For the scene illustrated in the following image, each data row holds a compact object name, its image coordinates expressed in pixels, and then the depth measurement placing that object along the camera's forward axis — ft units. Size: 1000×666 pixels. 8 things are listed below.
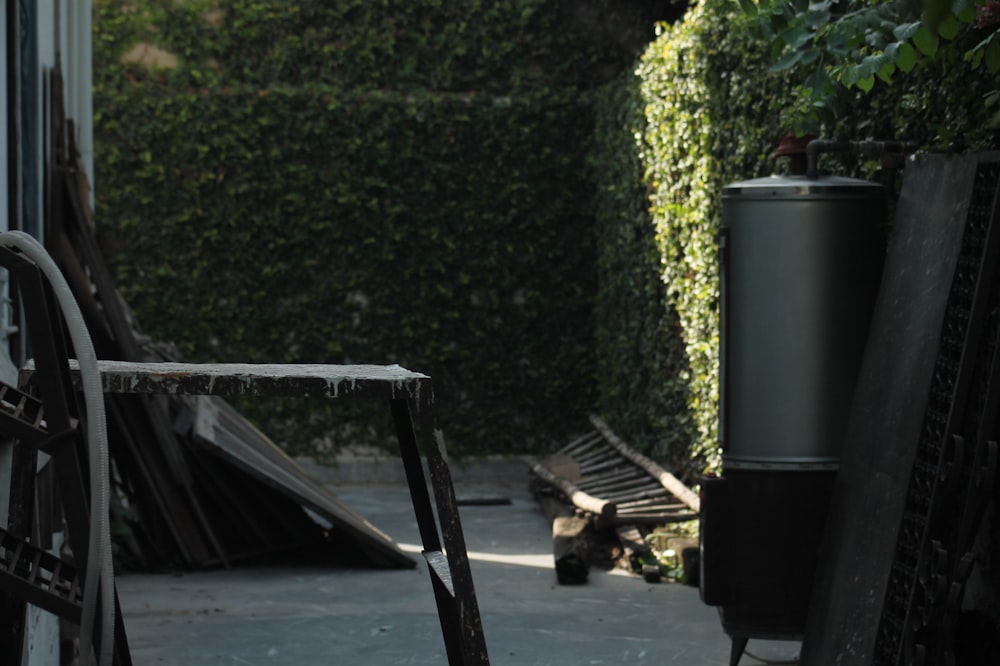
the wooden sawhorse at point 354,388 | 14.72
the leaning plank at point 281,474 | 43.30
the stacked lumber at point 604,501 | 43.01
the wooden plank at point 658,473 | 44.77
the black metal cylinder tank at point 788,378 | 28.05
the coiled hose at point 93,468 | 12.76
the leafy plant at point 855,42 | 21.51
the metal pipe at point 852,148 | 27.52
